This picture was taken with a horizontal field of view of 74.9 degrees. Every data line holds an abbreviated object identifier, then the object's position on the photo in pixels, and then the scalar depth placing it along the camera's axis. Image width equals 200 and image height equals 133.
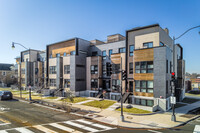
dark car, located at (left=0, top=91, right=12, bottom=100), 28.00
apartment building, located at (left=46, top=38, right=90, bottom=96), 31.70
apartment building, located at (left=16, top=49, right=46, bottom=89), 45.14
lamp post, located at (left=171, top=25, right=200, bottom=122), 14.52
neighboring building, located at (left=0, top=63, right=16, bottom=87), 64.30
